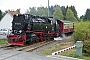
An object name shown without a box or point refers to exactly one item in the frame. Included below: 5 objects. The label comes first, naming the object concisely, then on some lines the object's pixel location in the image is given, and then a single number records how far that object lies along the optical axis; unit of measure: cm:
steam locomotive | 1977
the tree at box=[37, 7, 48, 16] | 11300
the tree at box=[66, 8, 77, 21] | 7466
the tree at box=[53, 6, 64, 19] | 7951
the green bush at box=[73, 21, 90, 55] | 1912
